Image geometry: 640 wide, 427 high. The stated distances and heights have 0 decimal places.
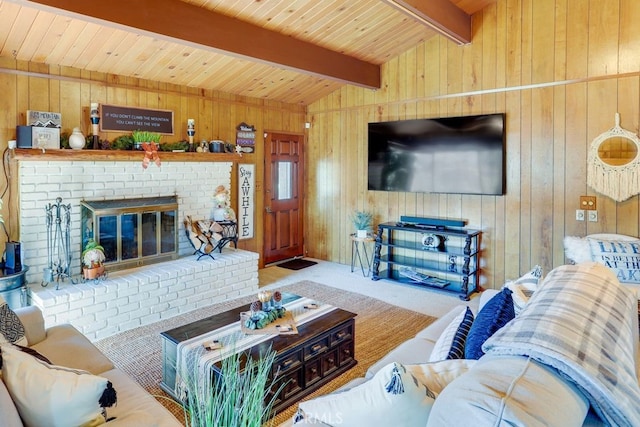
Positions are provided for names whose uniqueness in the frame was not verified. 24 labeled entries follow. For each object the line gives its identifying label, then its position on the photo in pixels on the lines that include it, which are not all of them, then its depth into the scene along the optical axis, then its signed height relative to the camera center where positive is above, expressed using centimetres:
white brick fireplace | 361 -66
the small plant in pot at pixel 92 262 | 375 -54
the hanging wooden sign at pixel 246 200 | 562 +4
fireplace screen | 404 -27
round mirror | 391 +51
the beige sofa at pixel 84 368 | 147 -81
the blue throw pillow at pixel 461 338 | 164 -58
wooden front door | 605 +9
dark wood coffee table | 248 -95
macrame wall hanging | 387 +38
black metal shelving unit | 480 -68
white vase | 385 +58
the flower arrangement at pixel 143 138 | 432 +68
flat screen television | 470 +59
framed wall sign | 425 +90
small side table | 598 -76
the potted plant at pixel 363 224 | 565 -29
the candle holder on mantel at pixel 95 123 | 399 +77
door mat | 604 -92
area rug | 284 -116
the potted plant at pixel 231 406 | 92 -46
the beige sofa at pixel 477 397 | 89 -46
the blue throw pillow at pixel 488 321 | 154 -48
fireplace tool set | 386 -36
